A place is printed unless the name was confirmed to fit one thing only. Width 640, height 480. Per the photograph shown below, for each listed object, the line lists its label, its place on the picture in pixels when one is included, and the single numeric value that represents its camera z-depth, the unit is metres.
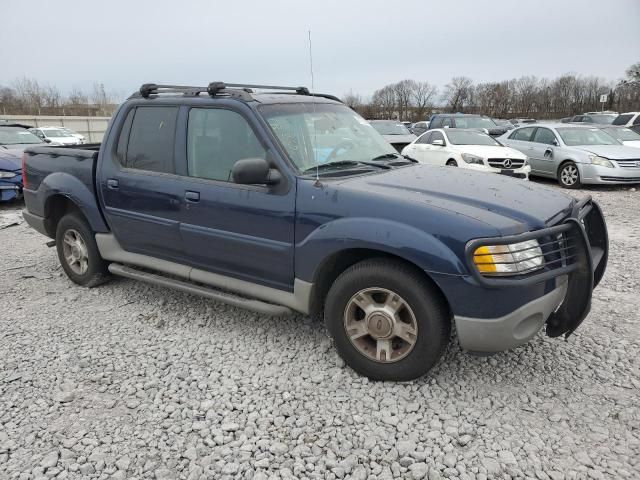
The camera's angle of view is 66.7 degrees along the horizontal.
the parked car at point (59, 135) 23.08
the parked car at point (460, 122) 14.95
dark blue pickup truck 2.73
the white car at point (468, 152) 10.39
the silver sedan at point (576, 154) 10.32
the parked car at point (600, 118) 20.22
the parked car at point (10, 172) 9.09
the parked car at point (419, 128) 25.35
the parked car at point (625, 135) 12.40
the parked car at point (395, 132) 14.55
